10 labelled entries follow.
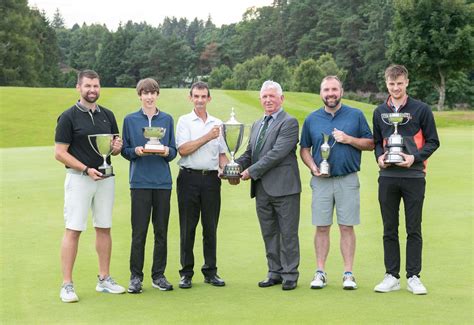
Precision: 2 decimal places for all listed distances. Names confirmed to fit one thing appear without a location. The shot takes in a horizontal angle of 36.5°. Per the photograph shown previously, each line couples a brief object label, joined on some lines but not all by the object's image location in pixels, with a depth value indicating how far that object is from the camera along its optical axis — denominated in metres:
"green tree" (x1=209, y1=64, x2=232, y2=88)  85.12
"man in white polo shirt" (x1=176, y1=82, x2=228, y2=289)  7.09
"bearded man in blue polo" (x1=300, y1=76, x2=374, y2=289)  6.93
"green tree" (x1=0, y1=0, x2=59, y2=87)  67.31
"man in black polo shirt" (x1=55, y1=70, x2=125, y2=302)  6.51
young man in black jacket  6.71
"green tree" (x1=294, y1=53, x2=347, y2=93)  61.09
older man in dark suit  6.96
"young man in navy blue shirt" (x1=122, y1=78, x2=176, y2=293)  6.92
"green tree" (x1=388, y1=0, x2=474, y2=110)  42.16
